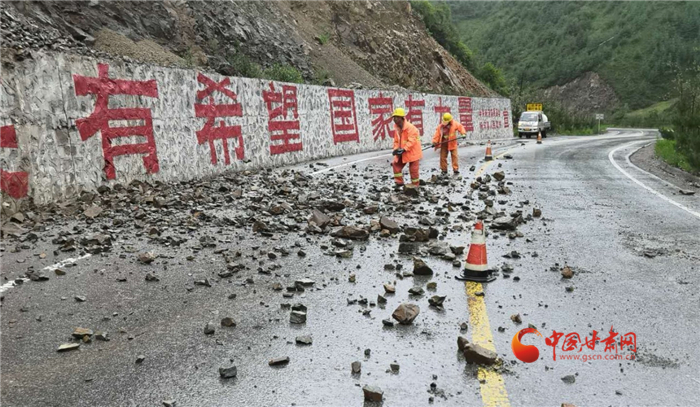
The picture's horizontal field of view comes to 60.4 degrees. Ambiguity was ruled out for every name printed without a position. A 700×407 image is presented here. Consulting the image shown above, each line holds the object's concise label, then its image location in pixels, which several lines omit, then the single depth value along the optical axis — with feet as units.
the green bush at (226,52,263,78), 75.58
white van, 142.32
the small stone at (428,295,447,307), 16.69
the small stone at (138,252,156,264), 21.47
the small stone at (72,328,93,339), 14.80
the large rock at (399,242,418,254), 23.11
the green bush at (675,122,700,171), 54.29
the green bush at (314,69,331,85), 97.80
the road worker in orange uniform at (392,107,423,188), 40.01
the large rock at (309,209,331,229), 27.50
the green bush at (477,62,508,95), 202.80
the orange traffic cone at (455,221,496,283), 19.25
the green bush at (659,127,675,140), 102.93
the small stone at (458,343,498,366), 12.85
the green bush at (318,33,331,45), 115.85
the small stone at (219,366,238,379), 12.46
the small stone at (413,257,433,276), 19.92
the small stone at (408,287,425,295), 17.92
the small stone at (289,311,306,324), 15.62
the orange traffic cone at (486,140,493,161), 64.65
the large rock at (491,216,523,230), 27.20
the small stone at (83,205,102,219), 28.35
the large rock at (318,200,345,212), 31.89
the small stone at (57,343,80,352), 14.10
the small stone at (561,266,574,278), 19.71
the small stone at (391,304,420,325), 15.31
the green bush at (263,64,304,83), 81.67
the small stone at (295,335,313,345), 14.21
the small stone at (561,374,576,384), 12.21
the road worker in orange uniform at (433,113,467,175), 50.14
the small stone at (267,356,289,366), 13.08
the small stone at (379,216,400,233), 26.48
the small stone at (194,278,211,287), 19.06
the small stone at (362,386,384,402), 11.38
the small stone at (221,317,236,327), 15.38
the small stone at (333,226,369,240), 25.62
